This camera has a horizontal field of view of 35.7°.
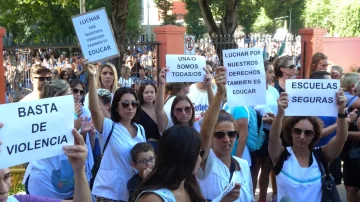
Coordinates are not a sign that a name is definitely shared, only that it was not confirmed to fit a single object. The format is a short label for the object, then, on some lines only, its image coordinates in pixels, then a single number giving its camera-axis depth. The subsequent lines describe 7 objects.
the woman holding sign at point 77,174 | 2.65
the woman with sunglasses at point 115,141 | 4.47
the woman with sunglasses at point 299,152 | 4.00
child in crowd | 4.40
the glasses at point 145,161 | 4.40
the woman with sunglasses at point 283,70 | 6.83
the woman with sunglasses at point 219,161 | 3.70
